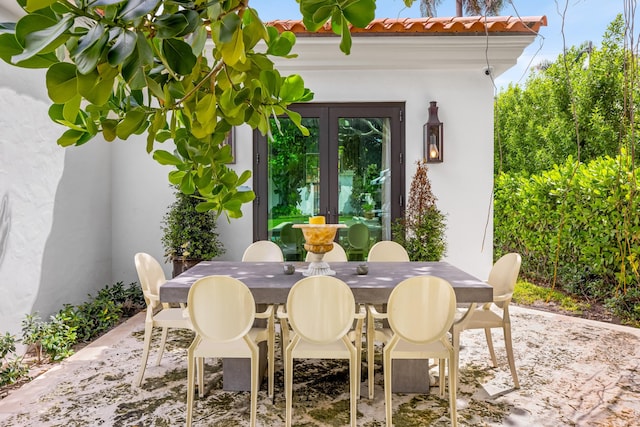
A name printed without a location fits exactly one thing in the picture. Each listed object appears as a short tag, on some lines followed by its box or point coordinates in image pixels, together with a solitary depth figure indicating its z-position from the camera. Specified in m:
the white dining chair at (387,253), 4.31
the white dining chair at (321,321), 2.43
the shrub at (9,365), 3.22
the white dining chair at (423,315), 2.45
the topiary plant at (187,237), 5.01
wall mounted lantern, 5.30
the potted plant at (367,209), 5.54
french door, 5.47
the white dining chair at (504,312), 3.08
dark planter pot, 5.01
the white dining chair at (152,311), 3.18
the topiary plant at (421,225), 5.06
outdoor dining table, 2.81
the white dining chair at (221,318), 2.47
